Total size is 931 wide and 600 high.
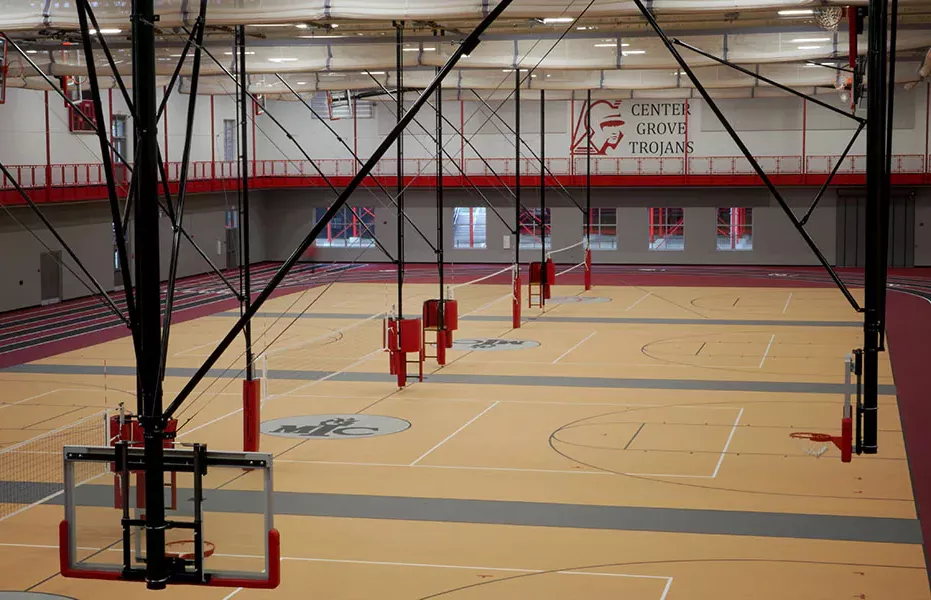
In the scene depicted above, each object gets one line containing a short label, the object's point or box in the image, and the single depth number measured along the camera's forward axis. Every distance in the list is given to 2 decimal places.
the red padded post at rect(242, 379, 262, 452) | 17.05
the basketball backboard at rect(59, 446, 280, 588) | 9.21
